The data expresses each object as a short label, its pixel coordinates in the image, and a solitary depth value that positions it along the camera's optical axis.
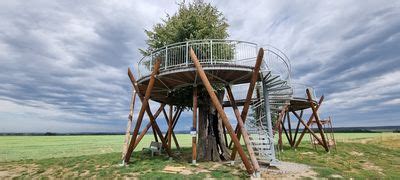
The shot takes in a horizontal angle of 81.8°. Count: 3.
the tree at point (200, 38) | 14.34
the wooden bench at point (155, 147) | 15.75
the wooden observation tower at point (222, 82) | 10.92
